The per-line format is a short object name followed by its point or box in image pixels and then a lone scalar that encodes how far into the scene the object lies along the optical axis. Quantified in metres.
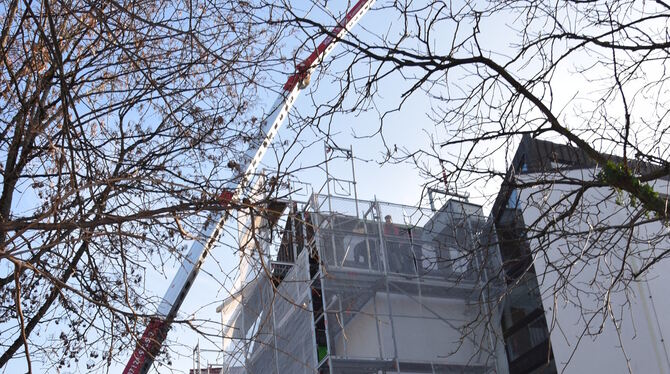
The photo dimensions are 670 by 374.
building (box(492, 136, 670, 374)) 14.28
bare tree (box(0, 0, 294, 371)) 5.61
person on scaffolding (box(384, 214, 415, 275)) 19.08
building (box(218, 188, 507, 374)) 17.80
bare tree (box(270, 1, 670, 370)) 5.99
